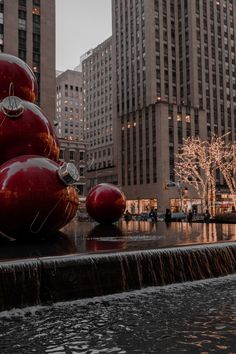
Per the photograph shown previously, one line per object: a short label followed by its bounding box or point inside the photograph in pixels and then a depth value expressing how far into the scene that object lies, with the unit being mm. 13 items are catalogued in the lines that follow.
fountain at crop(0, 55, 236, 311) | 6465
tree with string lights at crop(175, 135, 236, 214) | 38797
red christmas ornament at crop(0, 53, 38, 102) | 10291
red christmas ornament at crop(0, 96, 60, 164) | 9391
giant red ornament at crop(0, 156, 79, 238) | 8469
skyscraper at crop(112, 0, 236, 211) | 83625
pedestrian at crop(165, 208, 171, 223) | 28170
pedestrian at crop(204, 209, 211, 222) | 30378
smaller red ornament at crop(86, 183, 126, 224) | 15344
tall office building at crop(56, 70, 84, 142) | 140938
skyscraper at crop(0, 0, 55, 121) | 65062
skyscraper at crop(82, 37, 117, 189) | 115750
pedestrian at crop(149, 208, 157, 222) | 33897
